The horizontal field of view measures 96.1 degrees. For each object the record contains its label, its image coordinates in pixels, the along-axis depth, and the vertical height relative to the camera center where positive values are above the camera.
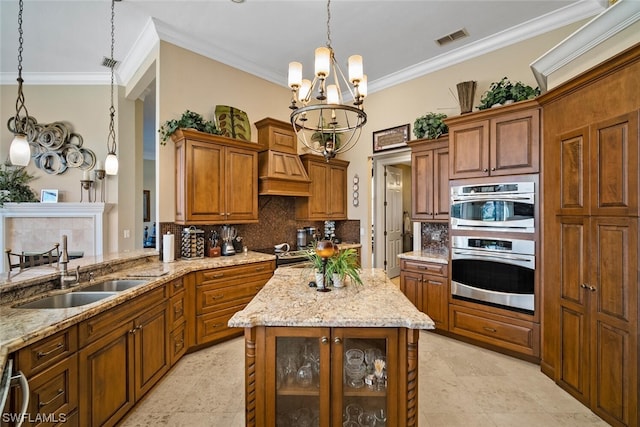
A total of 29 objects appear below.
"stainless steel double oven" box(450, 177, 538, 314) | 2.87 -0.31
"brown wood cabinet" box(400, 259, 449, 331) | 3.46 -0.92
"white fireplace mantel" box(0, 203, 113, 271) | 4.24 +0.03
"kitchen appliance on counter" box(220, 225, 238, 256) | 3.71 -0.32
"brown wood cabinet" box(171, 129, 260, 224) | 3.29 +0.44
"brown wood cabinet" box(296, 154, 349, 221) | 4.69 +0.40
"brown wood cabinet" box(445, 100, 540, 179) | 2.86 +0.78
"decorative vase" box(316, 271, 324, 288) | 2.04 -0.47
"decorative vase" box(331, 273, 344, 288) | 2.11 -0.49
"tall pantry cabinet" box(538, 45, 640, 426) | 1.92 -0.18
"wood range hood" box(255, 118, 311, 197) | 4.03 +0.76
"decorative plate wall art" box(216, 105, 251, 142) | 3.79 +1.25
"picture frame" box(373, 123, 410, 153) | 4.50 +1.24
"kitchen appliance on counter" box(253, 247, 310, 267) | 3.82 -0.59
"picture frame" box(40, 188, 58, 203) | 4.39 +0.29
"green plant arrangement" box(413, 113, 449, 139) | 3.71 +1.15
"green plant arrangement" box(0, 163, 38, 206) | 4.18 +0.45
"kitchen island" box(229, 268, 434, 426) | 1.55 -0.84
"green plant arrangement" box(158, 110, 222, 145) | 3.32 +1.05
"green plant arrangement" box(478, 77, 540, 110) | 3.00 +1.28
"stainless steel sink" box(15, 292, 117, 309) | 2.02 -0.62
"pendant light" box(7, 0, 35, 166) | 2.17 +0.50
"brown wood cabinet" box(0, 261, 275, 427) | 1.47 -0.94
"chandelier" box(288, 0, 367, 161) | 1.98 +0.99
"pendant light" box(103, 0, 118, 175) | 3.42 +0.65
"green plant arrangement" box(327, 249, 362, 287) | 2.07 -0.39
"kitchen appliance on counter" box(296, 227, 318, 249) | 4.79 -0.38
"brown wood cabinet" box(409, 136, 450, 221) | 3.70 +0.47
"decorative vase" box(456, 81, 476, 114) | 3.39 +1.42
